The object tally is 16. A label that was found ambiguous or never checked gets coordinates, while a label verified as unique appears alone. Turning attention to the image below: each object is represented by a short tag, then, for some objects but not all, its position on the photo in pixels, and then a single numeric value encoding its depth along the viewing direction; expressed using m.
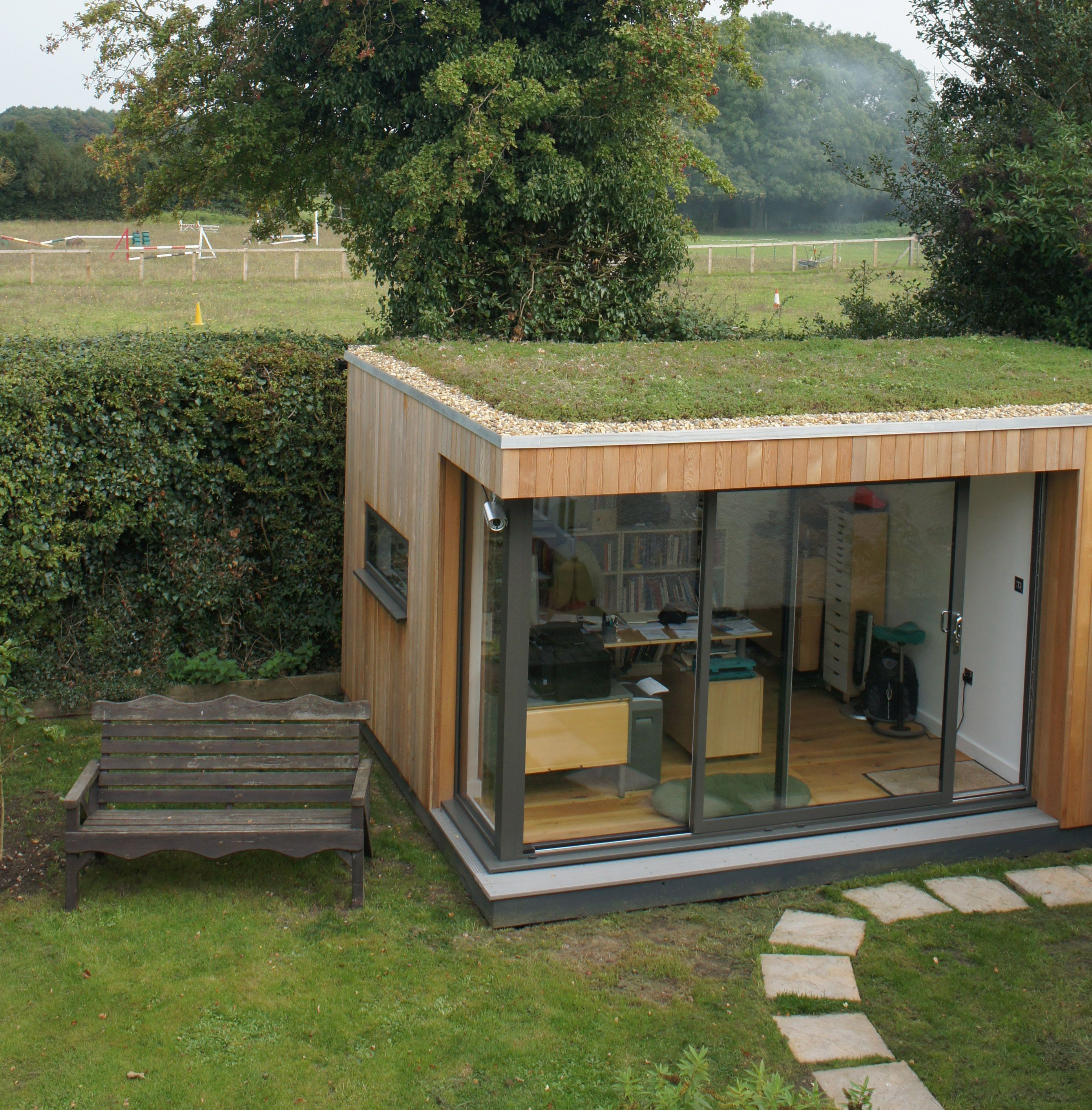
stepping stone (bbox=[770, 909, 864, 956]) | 6.09
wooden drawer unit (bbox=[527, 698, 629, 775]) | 6.43
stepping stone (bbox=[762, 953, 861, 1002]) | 5.66
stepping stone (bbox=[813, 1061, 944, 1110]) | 4.85
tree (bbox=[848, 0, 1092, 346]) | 11.59
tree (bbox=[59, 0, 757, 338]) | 12.24
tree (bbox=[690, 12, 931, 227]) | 41.59
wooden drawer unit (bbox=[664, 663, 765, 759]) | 6.63
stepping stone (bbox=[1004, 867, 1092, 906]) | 6.59
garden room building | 6.24
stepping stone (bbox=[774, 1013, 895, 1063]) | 5.16
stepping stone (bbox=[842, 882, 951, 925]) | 6.42
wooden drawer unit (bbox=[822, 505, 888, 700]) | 6.78
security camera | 6.04
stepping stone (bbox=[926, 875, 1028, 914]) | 6.49
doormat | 7.17
